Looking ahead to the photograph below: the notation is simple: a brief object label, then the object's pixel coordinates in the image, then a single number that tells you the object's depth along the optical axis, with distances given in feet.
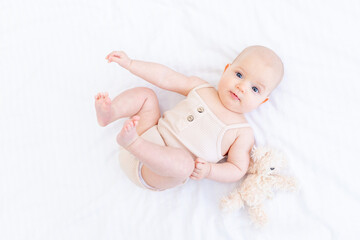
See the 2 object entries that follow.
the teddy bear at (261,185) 4.70
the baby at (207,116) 4.69
